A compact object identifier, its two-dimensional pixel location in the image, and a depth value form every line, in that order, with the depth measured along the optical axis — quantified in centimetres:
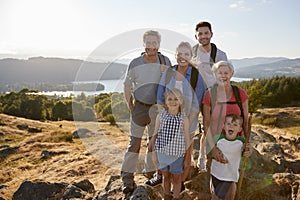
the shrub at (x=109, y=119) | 2876
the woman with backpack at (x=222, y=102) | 390
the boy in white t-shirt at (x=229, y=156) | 382
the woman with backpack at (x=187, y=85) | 433
